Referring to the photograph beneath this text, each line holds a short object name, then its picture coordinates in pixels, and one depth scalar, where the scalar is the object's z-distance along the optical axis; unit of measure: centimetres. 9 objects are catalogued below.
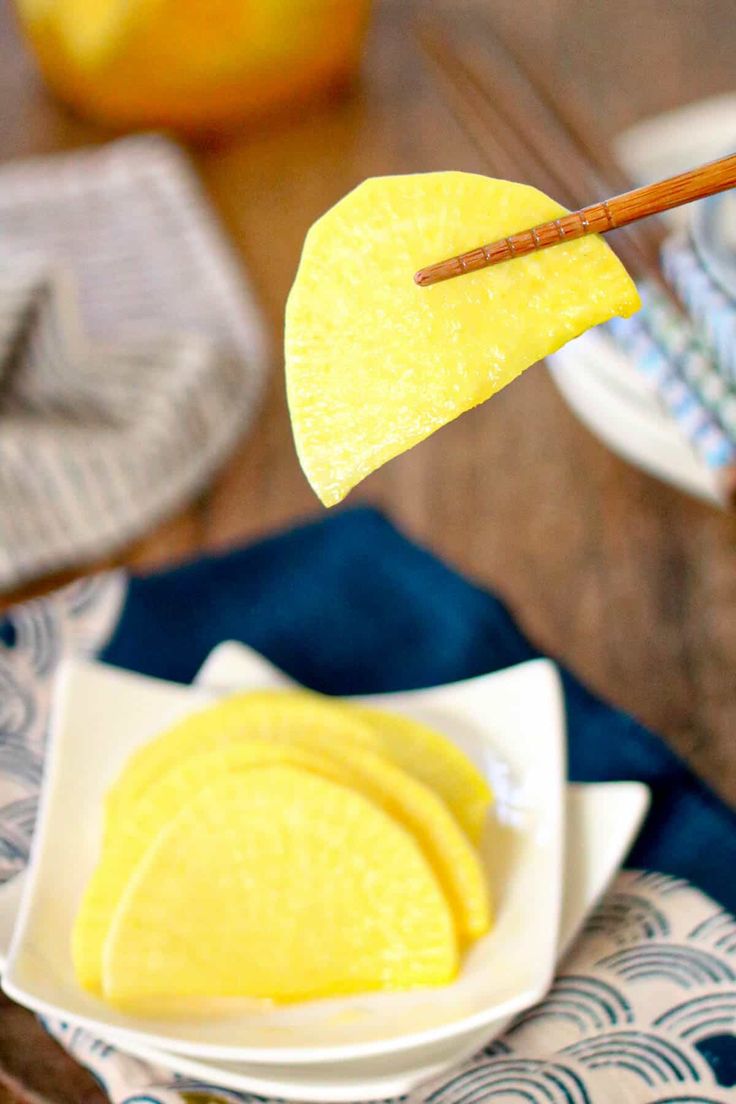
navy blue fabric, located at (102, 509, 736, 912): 60
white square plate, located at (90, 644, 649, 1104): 50
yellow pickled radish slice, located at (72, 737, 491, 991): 53
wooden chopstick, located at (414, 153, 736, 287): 45
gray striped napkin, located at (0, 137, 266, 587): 68
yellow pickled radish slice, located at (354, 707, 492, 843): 55
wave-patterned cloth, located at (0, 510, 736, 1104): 51
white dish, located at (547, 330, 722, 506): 63
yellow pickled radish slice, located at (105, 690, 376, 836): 56
